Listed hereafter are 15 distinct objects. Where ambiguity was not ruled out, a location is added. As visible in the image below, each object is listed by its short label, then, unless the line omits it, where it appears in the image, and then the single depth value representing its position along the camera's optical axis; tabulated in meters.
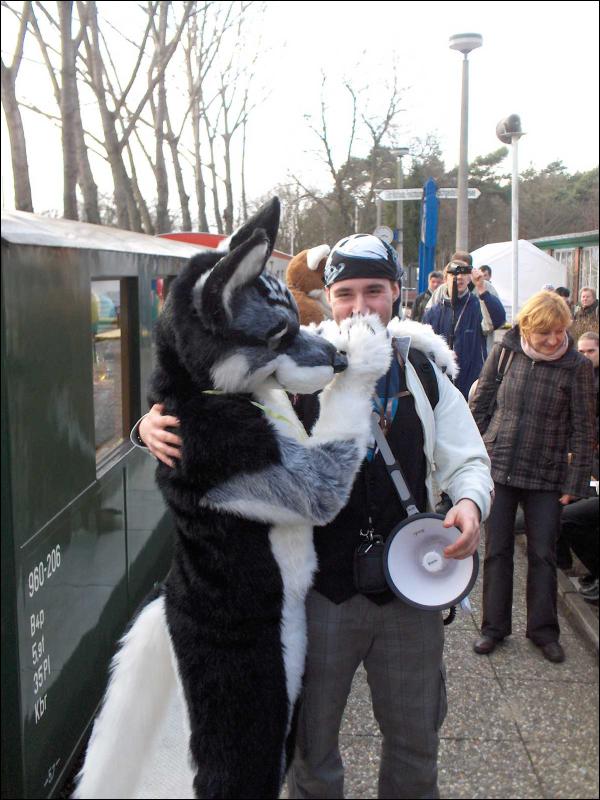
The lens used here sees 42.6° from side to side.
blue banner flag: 8.30
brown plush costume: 4.30
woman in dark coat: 3.75
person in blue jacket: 5.79
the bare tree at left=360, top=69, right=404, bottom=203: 19.86
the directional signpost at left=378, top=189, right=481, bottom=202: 8.16
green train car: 2.16
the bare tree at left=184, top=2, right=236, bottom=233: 11.24
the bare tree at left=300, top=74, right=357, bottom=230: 24.84
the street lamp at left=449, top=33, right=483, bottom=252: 7.03
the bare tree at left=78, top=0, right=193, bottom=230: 8.64
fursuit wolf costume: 1.61
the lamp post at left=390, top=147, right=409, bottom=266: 21.38
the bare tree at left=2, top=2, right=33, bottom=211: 6.72
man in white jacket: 1.78
